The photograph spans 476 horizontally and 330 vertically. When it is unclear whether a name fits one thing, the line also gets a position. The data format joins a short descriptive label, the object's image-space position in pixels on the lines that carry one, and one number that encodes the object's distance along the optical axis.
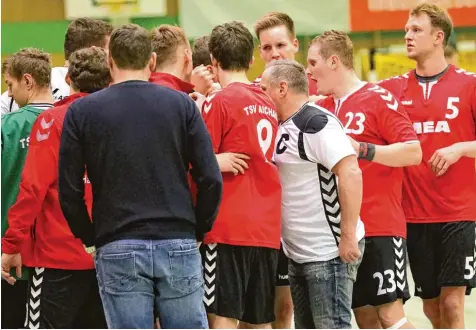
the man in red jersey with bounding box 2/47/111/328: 7.58
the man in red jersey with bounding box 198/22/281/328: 7.80
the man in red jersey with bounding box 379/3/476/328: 9.28
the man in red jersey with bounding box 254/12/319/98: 10.15
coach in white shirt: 7.42
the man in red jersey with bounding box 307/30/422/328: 8.50
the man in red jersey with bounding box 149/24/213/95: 8.01
